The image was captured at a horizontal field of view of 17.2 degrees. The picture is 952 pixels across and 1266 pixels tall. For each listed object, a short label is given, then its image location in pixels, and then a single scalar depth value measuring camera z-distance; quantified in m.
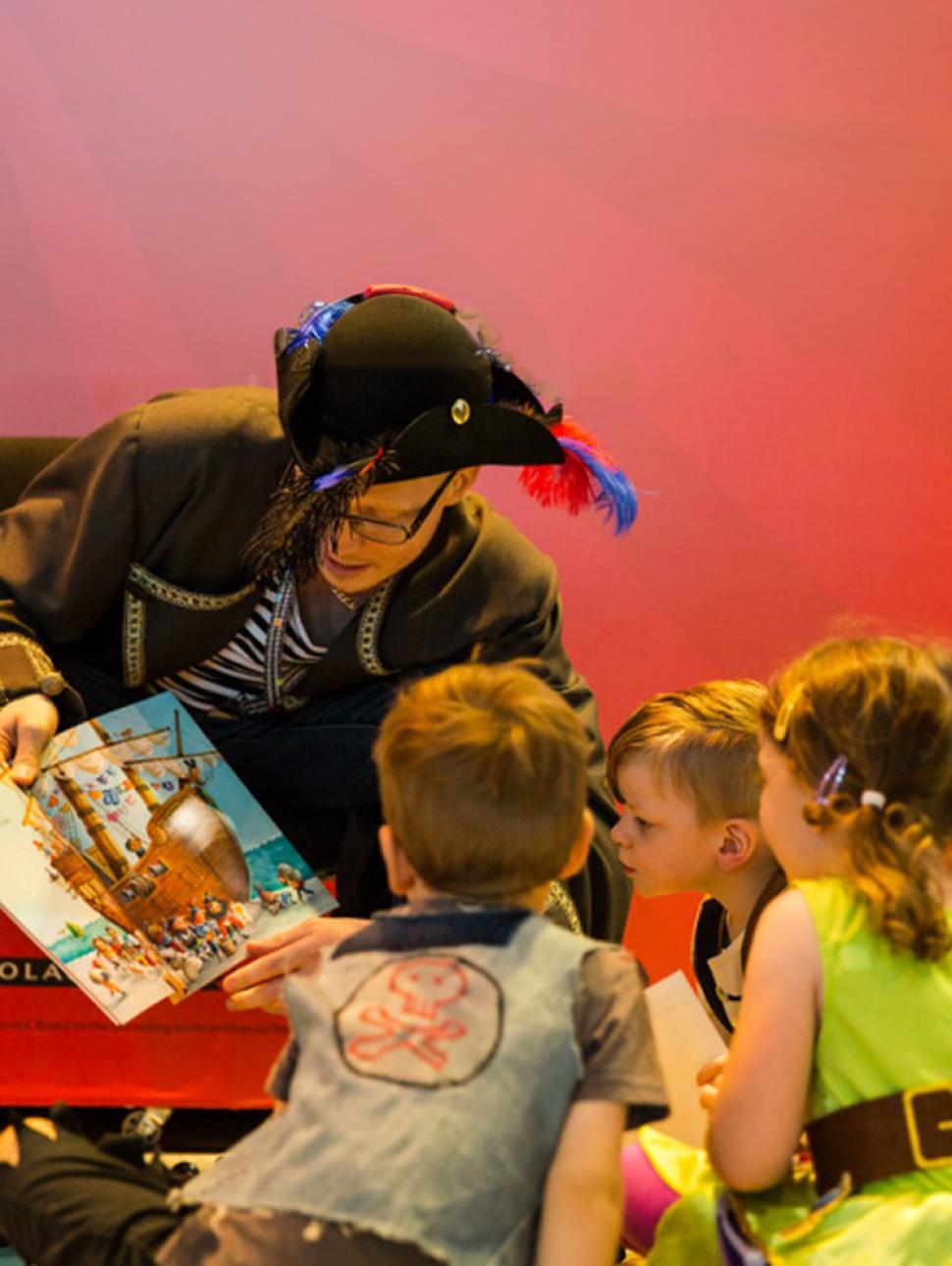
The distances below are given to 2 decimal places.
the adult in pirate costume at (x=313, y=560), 2.90
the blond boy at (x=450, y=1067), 2.30
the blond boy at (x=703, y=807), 3.01
